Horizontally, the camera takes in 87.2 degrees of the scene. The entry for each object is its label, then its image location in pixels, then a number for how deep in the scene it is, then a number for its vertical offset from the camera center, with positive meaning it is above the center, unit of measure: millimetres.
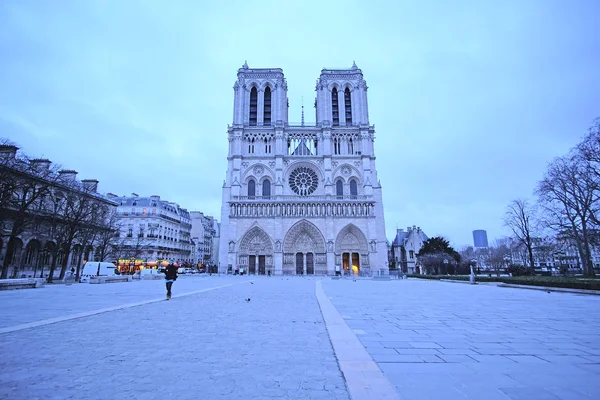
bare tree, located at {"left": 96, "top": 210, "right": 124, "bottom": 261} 30750 +3420
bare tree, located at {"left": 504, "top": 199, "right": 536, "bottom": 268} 30466 +4299
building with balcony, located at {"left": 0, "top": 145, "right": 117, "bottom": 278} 19109 +3534
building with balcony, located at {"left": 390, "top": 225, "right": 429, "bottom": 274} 62531 +3623
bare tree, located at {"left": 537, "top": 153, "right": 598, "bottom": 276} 23844 +5662
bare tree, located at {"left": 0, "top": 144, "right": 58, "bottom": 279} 18531 +4877
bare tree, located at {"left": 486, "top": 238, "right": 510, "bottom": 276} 58725 +3124
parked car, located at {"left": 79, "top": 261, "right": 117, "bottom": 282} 27219 -10
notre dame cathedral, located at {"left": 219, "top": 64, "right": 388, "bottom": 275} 45156 +12484
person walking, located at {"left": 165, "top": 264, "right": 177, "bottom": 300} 11320 -192
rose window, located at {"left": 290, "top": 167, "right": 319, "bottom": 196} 49250 +13506
